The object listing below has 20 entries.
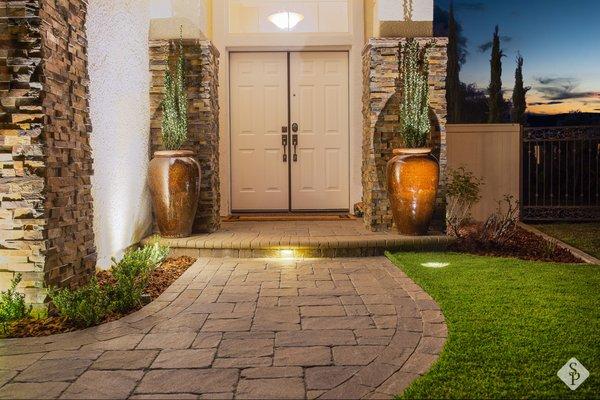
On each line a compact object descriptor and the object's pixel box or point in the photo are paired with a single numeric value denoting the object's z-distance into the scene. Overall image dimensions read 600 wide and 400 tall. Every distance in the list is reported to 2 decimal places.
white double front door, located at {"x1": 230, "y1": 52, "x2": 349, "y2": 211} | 8.98
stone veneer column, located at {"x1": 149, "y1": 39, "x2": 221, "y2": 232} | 7.01
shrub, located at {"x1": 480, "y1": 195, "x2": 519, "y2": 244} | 6.72
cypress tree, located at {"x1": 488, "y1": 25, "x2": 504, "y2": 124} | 21.88
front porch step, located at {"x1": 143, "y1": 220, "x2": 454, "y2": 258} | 6.24
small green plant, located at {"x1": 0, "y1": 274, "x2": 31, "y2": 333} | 3.72
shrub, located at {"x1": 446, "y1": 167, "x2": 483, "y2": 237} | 8.12
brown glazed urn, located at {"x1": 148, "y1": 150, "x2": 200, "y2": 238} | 6.46
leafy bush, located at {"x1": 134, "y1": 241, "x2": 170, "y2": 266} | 5.38
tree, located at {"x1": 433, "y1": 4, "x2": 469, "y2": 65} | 23.34
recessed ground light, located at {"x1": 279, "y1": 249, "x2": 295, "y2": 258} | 6.26
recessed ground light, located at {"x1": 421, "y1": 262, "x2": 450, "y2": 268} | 5.51
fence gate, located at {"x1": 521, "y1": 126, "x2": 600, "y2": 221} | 9.40
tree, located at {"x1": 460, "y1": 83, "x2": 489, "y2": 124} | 23.30
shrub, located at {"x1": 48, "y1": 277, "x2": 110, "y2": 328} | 3.72
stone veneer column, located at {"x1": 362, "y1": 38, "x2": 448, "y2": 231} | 6.90
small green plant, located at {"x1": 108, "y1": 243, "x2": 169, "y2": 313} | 4.09
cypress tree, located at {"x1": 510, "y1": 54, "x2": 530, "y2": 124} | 21.61
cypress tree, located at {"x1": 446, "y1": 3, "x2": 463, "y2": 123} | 21.73
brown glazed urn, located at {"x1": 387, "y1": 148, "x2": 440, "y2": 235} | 6.38
